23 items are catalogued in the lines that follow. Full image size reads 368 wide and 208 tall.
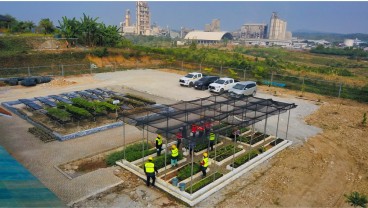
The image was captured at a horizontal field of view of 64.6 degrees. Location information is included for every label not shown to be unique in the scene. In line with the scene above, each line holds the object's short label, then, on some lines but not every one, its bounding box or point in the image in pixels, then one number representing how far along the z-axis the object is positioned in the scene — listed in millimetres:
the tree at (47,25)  52366
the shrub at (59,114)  18953
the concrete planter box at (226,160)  14219
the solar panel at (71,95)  24562
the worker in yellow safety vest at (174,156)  13289
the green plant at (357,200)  9047
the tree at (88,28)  48406
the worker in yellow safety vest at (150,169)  11781
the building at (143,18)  180875
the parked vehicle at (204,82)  30406
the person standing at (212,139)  14804
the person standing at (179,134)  12859
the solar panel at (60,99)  23044
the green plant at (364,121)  21031
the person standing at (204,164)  12467
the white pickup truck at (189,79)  31627
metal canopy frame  13352
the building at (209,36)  144688
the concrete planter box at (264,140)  16469
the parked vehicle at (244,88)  26347
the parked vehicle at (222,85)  28562
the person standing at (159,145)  14484
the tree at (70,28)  47562
